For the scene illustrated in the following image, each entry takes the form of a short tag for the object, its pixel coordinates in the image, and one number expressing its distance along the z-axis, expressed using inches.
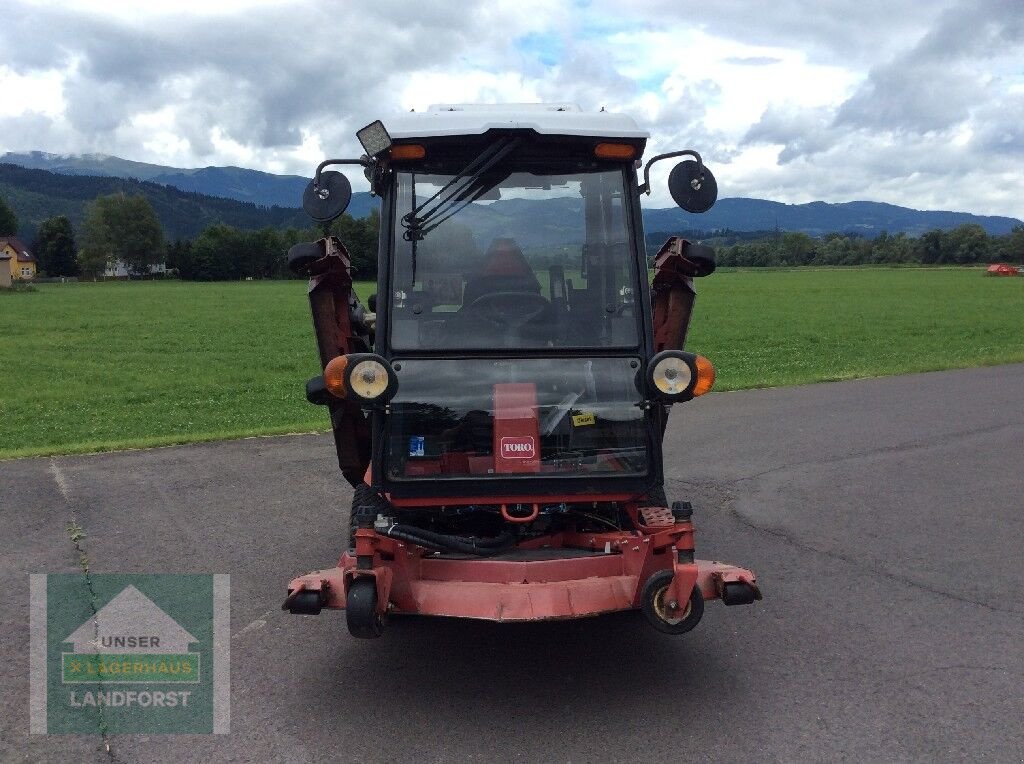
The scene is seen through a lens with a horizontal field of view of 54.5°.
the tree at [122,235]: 4667.8
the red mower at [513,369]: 176.6
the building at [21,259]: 3964.6
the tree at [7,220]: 4520.2
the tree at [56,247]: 4451.3
